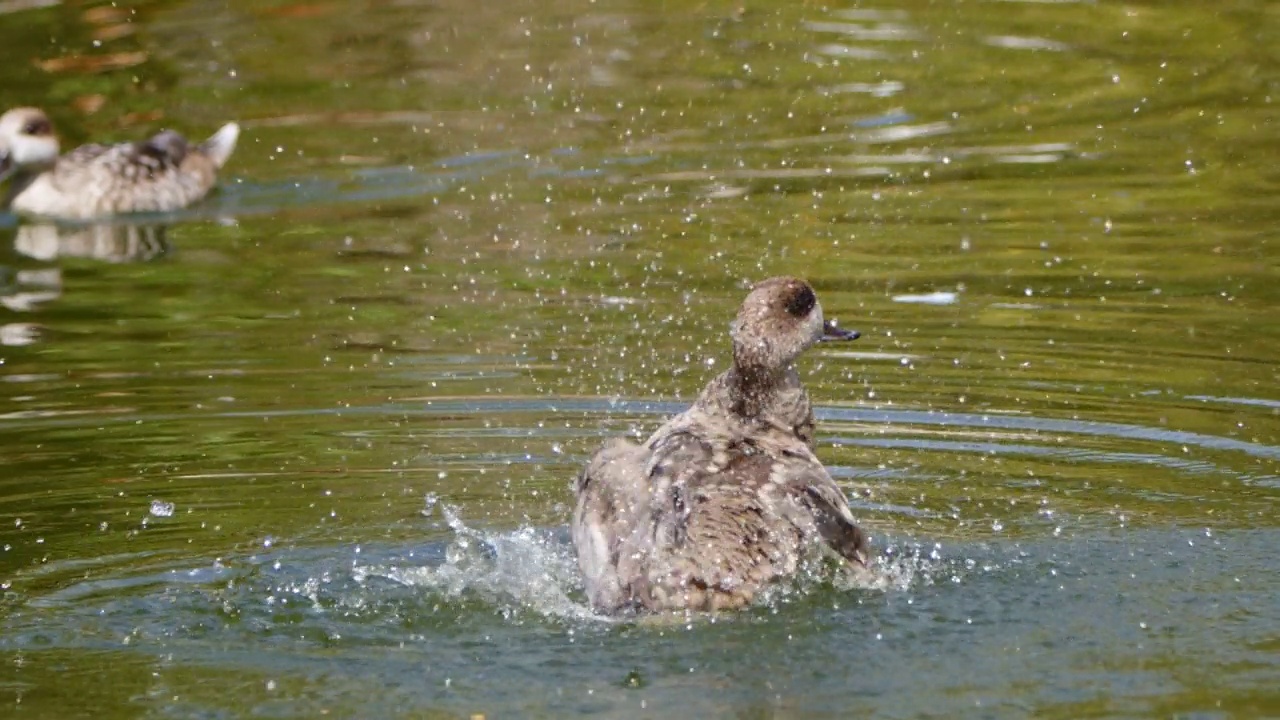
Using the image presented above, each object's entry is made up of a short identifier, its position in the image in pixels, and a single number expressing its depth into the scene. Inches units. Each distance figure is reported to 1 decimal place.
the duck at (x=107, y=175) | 1326.3
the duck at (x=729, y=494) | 575.5
